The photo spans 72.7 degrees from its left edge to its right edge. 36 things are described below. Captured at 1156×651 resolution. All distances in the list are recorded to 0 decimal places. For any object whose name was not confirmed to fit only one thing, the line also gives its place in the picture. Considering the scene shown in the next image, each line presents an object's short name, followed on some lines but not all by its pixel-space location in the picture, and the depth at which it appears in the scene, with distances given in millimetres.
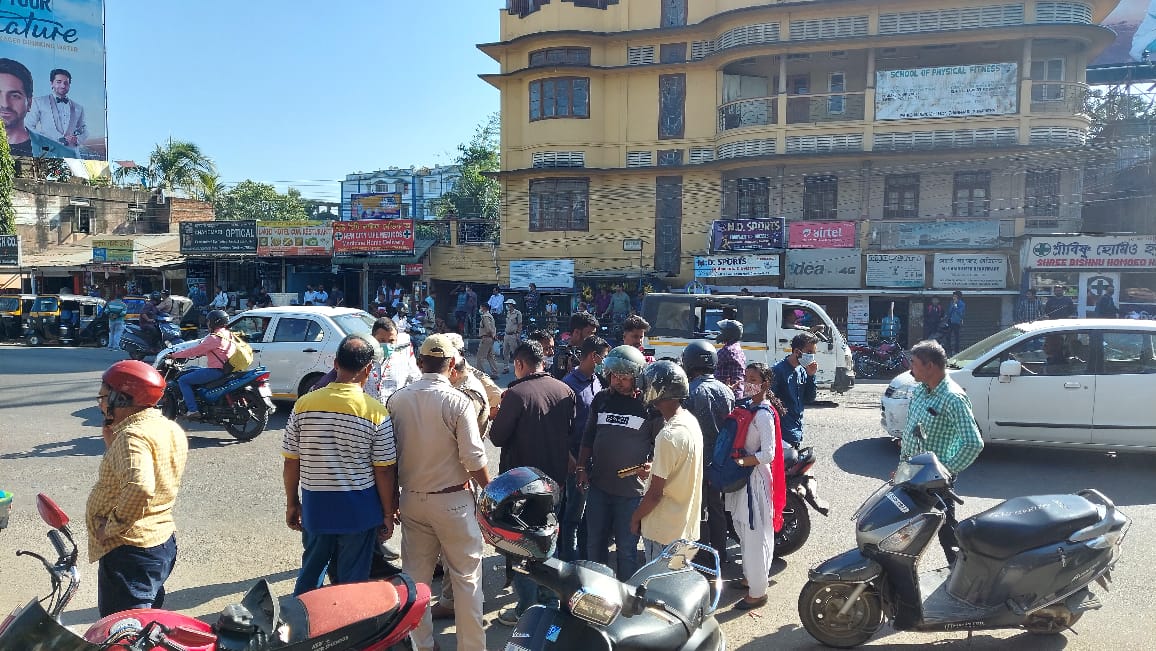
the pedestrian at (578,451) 5207
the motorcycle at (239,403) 9578
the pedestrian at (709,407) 5219
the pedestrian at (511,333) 18516
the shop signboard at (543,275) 24234
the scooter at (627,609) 2705
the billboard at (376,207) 29969
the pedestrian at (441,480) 3926
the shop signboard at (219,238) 26969
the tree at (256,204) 46844
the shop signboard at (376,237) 25422
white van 13859
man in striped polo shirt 3758
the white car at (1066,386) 8164
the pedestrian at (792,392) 6180
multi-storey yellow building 21406
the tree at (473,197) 39938
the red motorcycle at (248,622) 2627
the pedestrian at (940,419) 4848
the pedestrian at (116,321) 20500
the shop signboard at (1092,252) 19109
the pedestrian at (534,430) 4773
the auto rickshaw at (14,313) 21984
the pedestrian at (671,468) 4059
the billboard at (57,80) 38406
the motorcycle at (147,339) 15828
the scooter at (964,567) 4215
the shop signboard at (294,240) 26234
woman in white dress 4848
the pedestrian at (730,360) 6961
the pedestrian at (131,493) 3416
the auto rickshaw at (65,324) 21562
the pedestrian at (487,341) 17266
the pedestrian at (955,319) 18859
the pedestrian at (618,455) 4414
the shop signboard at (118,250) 27562
